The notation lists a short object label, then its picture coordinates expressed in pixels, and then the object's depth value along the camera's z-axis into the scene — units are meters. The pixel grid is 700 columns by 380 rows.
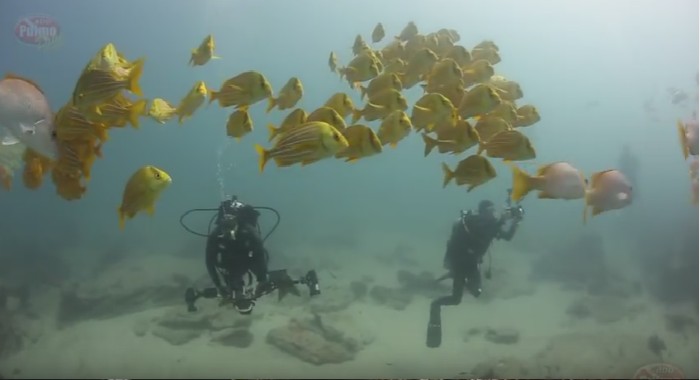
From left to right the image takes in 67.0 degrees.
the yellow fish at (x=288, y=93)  4.69
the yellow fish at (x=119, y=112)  3.62
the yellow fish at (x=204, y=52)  4.98
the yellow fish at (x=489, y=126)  4.49
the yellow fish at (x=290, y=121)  4.09
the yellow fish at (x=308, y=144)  3.26
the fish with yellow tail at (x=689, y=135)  4.38
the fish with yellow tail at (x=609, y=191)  4.34
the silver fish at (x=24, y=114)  3.58
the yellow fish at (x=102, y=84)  3.39
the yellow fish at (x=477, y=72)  4.98
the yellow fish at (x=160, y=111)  4.63
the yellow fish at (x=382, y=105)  4.26
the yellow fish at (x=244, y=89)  4.00
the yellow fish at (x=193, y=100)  4.37
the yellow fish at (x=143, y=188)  3.48
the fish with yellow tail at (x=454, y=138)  4.09
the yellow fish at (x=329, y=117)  3.87
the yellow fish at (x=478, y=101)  4.27
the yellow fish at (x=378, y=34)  6.31
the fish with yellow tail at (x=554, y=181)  4.23
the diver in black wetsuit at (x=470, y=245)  6.57
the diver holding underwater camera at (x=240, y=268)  5.55
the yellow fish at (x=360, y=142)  3.62
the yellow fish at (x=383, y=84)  4.44
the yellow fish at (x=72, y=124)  3.64
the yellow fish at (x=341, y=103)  4.34
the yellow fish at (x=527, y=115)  5.06
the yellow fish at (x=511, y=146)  4.18
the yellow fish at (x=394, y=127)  4.01
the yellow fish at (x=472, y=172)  4.20
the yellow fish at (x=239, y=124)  4.29
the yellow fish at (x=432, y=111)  4.09
